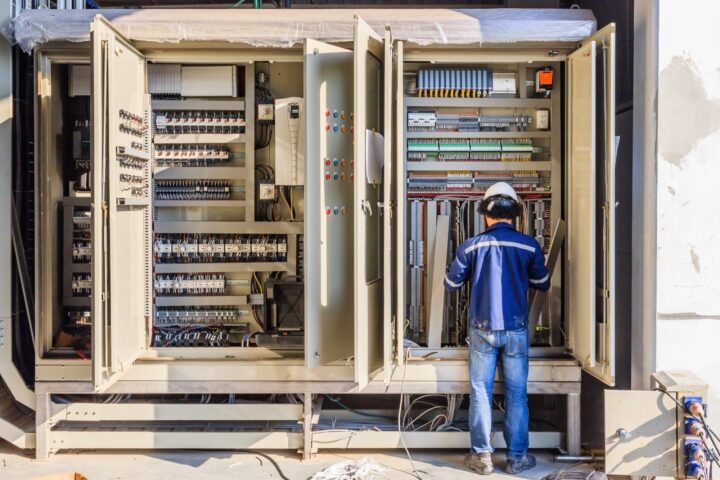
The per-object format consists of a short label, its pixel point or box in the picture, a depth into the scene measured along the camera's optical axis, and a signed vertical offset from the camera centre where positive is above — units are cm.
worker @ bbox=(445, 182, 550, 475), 319 -49
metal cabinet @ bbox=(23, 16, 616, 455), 296 +2
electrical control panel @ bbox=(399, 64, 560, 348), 361 +31
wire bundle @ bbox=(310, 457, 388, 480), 311 -122
